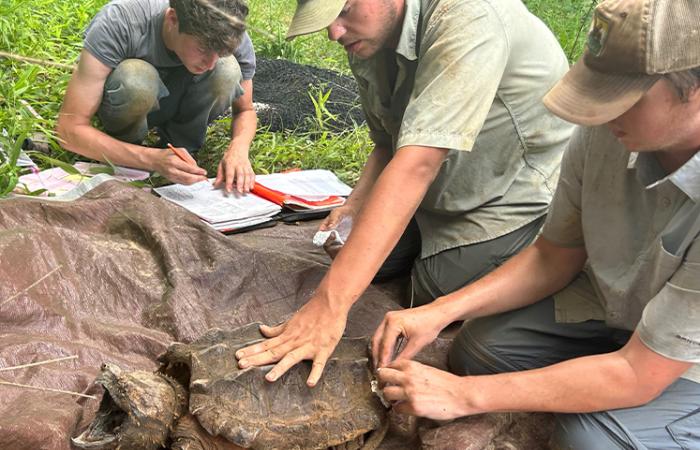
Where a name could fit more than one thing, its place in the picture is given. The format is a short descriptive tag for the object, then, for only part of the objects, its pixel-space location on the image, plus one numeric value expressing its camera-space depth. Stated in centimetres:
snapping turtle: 178
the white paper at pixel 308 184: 357
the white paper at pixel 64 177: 316
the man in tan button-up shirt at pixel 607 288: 147
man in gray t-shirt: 305
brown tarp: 193
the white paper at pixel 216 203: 314
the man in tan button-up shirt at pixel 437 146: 204
